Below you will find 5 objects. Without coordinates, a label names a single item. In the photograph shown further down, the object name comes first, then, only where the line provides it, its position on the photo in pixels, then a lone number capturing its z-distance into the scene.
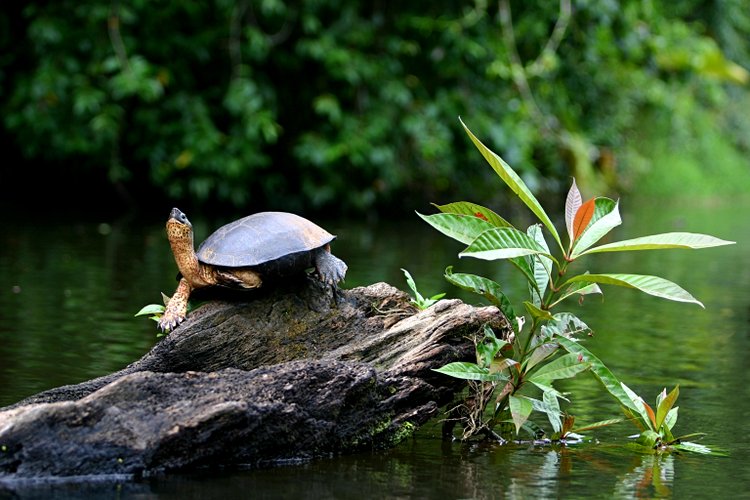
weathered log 6.83
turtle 8.52
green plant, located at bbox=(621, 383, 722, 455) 8.25
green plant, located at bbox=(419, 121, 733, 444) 7.83
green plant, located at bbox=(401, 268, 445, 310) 9.23
